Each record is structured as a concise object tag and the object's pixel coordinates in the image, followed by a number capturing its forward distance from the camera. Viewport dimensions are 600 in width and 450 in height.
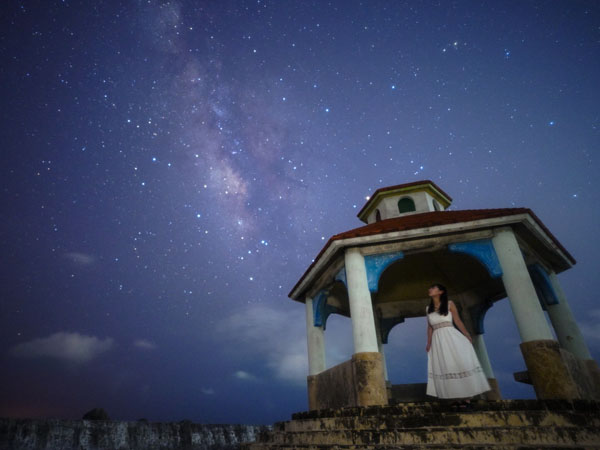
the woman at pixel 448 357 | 5.20
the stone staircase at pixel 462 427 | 4.09
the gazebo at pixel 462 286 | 6.92
